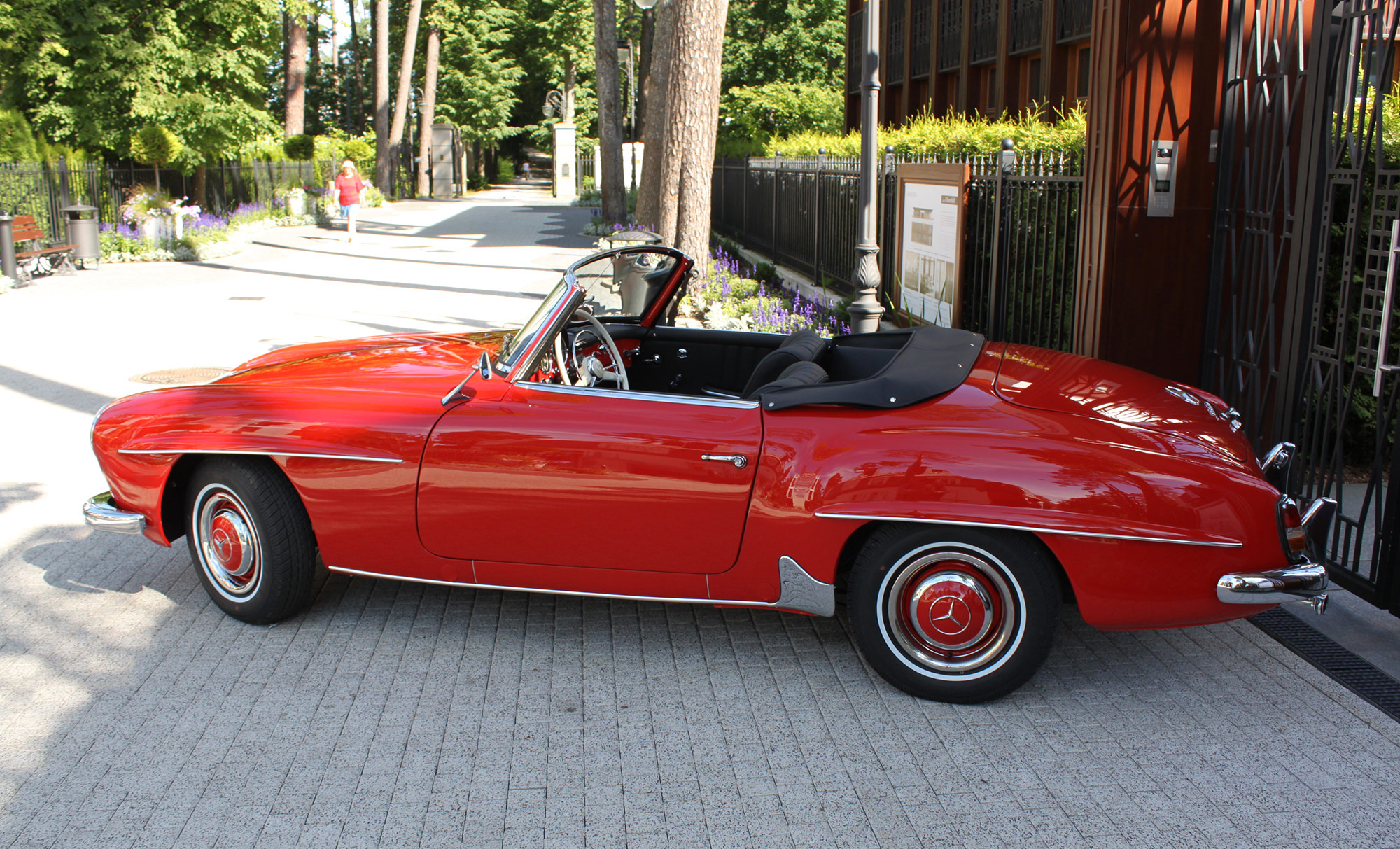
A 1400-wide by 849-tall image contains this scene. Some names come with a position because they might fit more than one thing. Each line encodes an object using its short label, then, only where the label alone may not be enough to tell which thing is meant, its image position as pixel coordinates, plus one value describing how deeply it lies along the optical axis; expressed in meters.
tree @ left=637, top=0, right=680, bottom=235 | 14.22
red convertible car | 3.55
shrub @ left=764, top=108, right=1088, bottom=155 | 8.17
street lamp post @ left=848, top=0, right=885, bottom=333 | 7.73
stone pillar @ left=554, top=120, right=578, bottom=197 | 48.50
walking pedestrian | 23.83
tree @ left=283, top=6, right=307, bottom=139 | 36.25
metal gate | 4.45
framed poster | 8.52
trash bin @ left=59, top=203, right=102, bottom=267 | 18.38
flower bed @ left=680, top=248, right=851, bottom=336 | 10.11
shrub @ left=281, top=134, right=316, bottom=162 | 35.62
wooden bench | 16.77
